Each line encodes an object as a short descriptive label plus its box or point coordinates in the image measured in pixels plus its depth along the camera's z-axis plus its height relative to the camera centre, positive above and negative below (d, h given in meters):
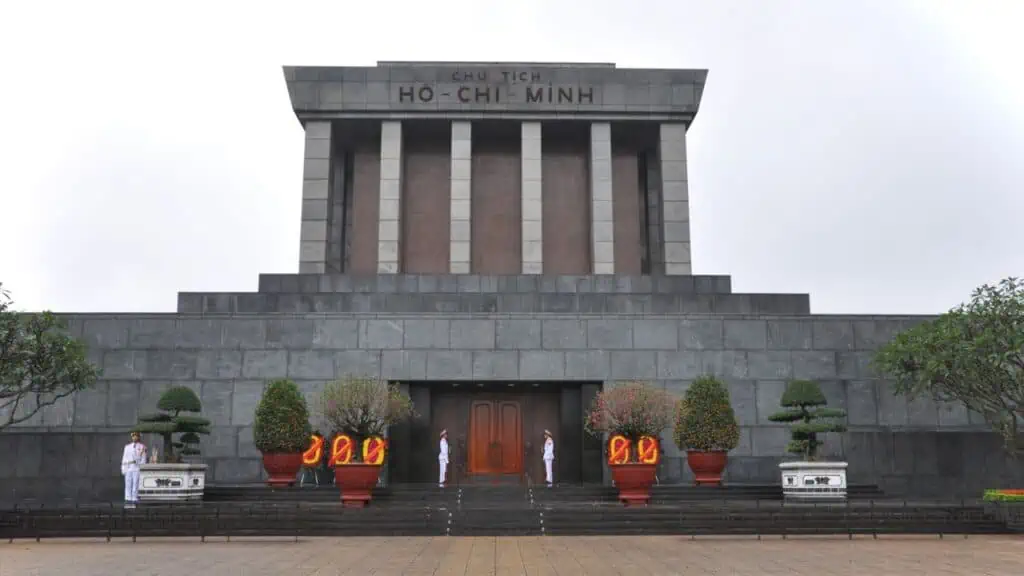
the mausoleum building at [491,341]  26.39 +2.89
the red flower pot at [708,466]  23.80 -0.60
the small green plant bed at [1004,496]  19.78 -1.10
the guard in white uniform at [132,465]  22.53 -0.58
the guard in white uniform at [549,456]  26.20 -0.40
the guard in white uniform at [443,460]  26.22 -0.52
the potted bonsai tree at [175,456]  22.11 -0.38
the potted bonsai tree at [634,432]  22.02 +0.23
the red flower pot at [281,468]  23.75 -0.67
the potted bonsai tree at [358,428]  21.39 +0.30
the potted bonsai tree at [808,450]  22.42 -0.20
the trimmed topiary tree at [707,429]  23.56 +0.31
